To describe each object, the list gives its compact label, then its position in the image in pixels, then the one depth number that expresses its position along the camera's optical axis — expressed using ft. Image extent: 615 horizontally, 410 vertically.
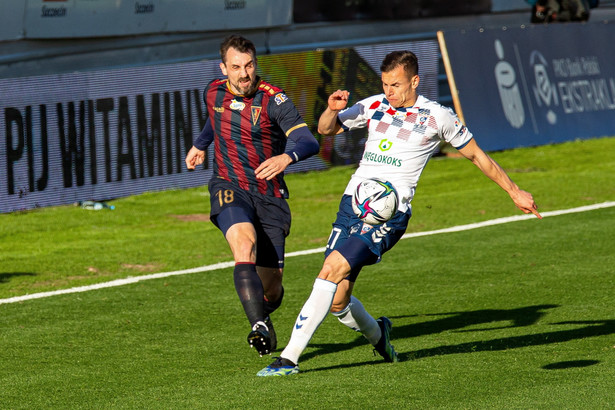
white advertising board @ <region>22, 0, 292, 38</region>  118.21
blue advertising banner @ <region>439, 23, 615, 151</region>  123.75
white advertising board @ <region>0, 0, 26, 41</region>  113.80
